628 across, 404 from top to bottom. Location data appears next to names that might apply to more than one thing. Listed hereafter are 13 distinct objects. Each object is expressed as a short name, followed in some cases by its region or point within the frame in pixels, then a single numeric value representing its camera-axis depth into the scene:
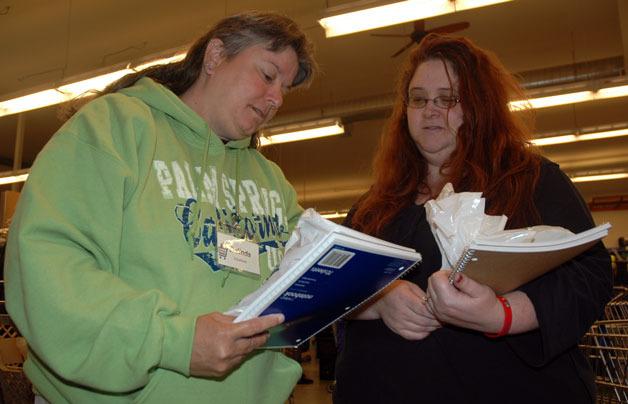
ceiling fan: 4.89
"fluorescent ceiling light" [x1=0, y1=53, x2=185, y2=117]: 5.05
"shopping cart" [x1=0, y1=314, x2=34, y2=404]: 2.82
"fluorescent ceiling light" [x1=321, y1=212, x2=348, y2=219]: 13.51
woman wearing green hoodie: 0.96
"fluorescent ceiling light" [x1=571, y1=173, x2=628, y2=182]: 10.38
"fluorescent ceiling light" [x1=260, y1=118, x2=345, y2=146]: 7.10
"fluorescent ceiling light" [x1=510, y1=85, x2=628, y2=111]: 5.89
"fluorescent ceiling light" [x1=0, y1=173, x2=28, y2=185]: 8.56
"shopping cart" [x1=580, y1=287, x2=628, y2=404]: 1.93
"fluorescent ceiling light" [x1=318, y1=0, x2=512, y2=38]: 3.89
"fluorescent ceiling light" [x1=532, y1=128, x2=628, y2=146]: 7.62
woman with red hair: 1.17
